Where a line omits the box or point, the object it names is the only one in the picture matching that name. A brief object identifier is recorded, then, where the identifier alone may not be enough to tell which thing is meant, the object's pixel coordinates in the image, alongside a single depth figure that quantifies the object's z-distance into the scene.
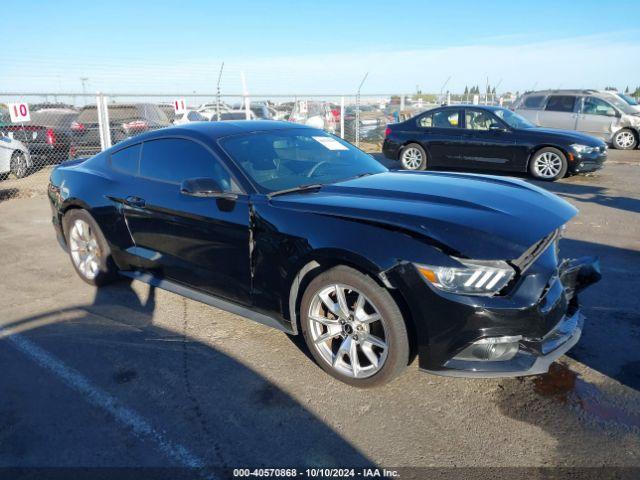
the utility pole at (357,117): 16.72
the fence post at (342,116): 16.72
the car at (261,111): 19.89
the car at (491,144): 9.70
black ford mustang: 2.63
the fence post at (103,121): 11.07
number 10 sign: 10.45
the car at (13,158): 10.68
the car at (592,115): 14.91
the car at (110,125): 12.50
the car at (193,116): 17.55
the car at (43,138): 11.77
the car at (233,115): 18.39
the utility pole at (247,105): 14.55
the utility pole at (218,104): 13.69
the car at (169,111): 14.17
